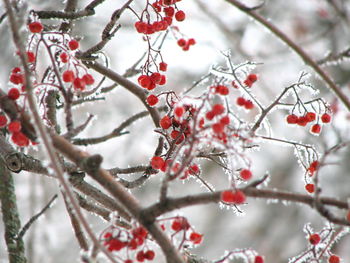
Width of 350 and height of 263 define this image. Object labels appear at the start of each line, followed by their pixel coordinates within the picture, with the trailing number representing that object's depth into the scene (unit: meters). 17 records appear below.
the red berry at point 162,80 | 2.39
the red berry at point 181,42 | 2.46
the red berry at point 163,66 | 2.42
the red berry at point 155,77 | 2.38
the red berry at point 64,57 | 2.32
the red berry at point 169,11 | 2.41
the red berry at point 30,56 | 2.33
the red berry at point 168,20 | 2.40
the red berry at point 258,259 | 2.27
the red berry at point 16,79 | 2.32
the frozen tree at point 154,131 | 2.22
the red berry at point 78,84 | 2.29
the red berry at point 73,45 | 2.33
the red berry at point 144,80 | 2.38
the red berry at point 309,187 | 2.36
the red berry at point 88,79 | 2.30
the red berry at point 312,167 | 2.35
